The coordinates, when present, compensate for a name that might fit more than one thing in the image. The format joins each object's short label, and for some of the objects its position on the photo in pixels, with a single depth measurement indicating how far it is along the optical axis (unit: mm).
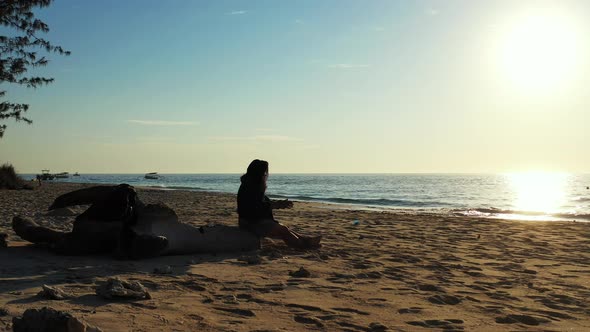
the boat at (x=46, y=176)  67938
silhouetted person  6742
